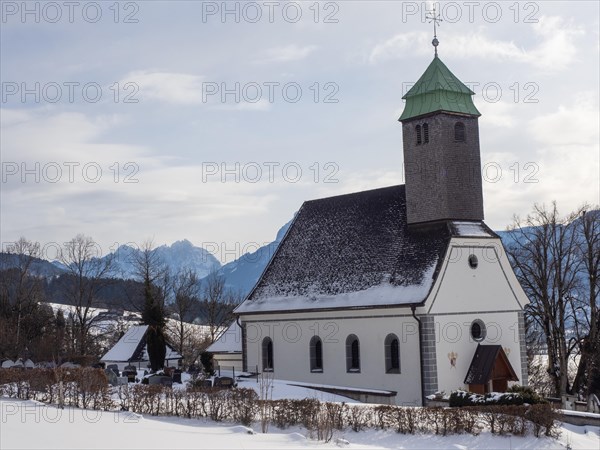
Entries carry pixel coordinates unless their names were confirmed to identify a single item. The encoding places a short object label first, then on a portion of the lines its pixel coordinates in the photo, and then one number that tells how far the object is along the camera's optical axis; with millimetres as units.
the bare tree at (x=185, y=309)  78994
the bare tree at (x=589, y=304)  43844
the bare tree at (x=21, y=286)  67375
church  33344
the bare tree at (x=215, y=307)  82688
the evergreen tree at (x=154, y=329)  47562
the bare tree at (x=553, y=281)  45562
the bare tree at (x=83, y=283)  69500
